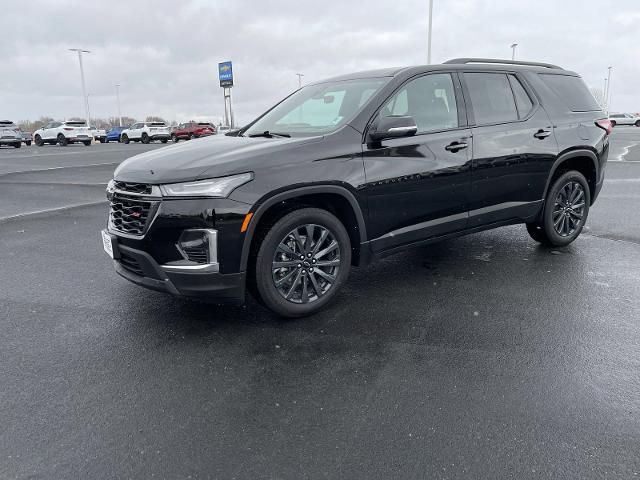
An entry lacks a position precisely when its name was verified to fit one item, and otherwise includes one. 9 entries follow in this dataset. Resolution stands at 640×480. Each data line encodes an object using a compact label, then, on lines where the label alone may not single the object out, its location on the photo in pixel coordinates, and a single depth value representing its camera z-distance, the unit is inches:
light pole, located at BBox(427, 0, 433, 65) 1176.2
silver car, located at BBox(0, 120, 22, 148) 1258.0
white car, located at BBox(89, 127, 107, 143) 1920.3
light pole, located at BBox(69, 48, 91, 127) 2314.2
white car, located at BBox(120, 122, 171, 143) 1588.3
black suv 133.3
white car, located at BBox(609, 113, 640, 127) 2237.9
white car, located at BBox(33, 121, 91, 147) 1395.2
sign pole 2411.4
